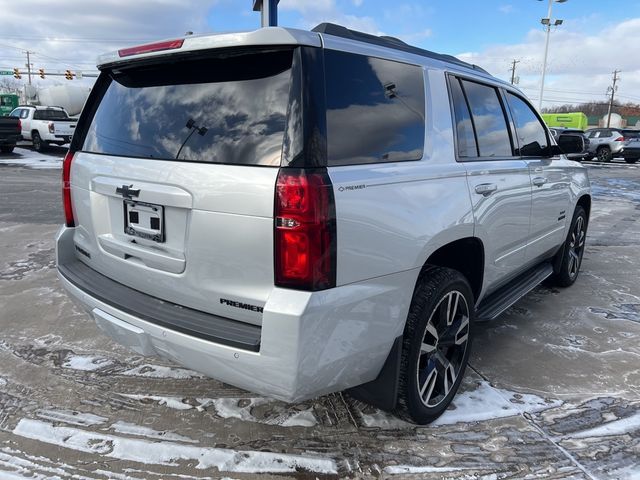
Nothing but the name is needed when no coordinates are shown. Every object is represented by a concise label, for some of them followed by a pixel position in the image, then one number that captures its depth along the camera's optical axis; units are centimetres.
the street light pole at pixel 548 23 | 3185
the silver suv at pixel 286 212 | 202
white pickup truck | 2005
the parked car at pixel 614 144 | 2452
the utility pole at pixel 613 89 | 6974
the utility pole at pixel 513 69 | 6860
